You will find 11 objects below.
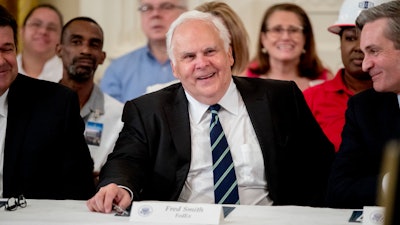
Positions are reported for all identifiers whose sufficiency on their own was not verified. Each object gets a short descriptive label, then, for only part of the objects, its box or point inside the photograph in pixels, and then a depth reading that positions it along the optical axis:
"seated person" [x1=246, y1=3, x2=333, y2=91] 9.05
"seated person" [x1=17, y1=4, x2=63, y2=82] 10.08
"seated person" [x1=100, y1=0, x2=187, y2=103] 9.87
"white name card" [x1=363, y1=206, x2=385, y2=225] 4.19
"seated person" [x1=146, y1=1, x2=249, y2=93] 7.49
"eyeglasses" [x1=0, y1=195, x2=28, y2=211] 4.80
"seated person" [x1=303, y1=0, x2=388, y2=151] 7.35
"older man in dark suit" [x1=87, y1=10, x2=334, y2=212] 5.58
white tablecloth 4.38
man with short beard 7.57
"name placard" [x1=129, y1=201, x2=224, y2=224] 4.23
